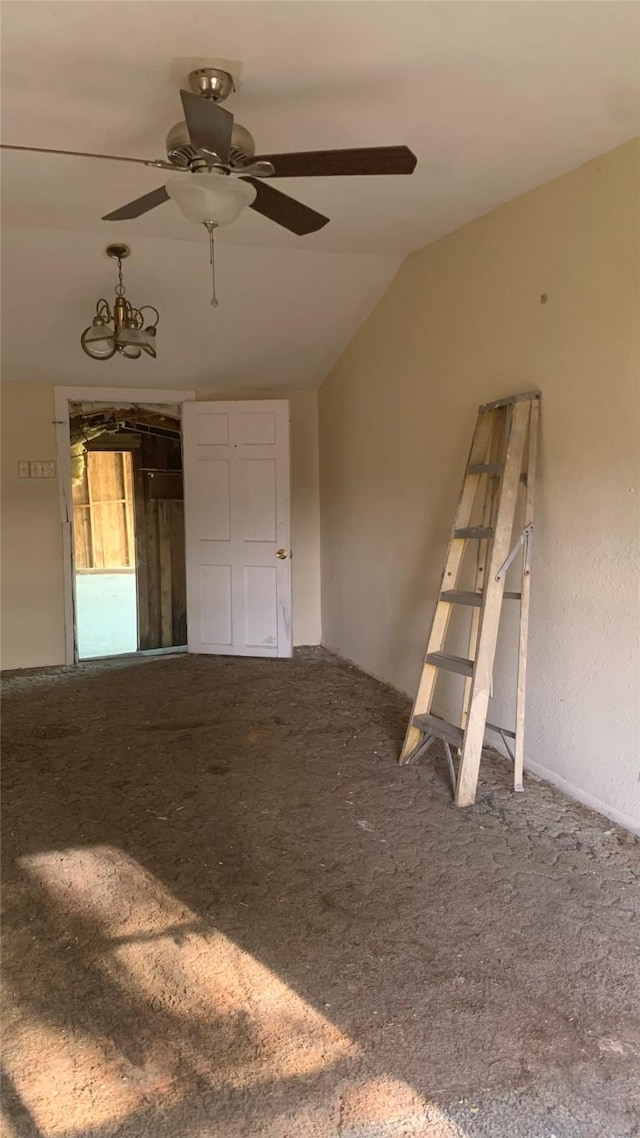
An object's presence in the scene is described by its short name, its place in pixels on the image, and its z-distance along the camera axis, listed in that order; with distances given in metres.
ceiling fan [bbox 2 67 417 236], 1.82
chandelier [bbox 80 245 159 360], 3.73
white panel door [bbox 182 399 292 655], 5.43
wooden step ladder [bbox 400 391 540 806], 2.91
